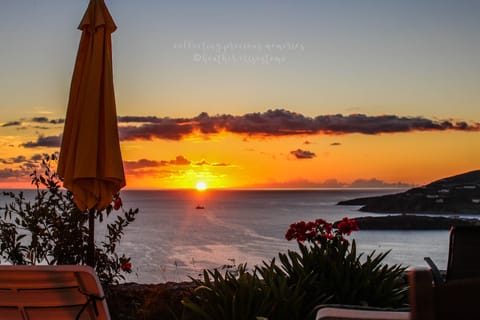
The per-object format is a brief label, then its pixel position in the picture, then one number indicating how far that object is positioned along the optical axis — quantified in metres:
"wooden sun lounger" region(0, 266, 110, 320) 2.45
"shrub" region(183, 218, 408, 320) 4.39
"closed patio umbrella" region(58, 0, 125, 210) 4.53
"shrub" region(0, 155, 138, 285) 5.68
